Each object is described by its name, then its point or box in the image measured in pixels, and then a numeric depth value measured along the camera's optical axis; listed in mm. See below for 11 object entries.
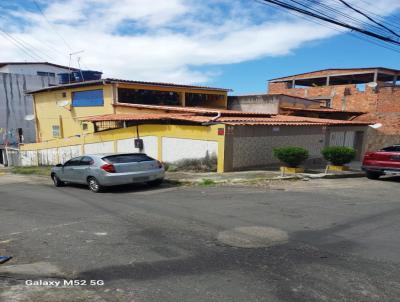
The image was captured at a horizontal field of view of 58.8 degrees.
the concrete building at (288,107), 24359
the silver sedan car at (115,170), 11062
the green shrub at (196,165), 14703
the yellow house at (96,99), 23703
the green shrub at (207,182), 12135
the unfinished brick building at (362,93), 23906
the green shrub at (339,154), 14516
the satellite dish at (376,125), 22878
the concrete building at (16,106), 35562
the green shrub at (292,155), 13375
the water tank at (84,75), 32250
